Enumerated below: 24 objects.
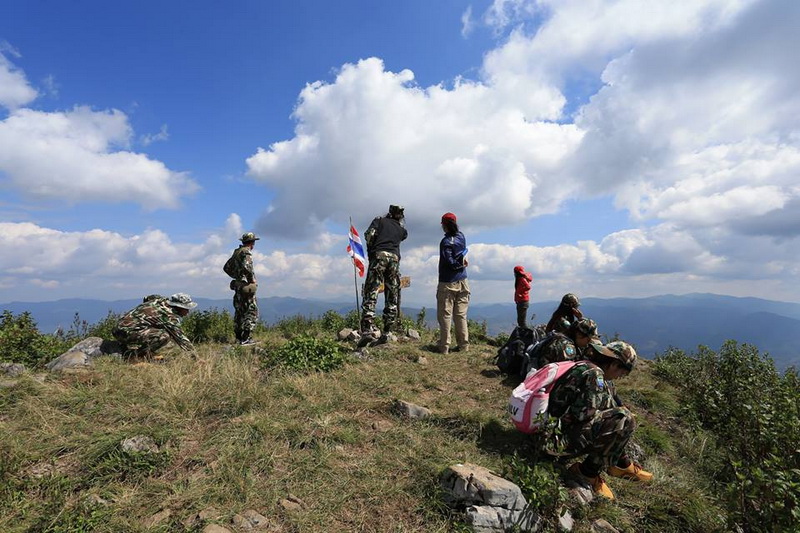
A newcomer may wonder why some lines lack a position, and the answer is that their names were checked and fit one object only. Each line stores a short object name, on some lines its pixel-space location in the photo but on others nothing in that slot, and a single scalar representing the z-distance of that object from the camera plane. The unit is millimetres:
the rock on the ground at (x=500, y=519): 3010
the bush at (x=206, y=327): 10008
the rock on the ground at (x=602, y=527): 3230
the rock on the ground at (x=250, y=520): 2918
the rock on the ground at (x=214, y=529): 2783
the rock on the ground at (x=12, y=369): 5965
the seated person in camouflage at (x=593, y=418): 3752
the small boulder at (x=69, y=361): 6450
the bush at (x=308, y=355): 6352
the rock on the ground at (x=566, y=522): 3141
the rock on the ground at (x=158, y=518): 2902
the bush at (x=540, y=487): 3180
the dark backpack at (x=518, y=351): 6975
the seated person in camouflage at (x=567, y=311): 7910
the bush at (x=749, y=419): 2842
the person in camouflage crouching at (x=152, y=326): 7211
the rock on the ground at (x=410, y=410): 4934
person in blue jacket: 8438
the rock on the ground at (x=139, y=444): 3662
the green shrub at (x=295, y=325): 11172
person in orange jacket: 11008
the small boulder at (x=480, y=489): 3137
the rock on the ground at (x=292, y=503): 3156
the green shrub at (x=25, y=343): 6777
